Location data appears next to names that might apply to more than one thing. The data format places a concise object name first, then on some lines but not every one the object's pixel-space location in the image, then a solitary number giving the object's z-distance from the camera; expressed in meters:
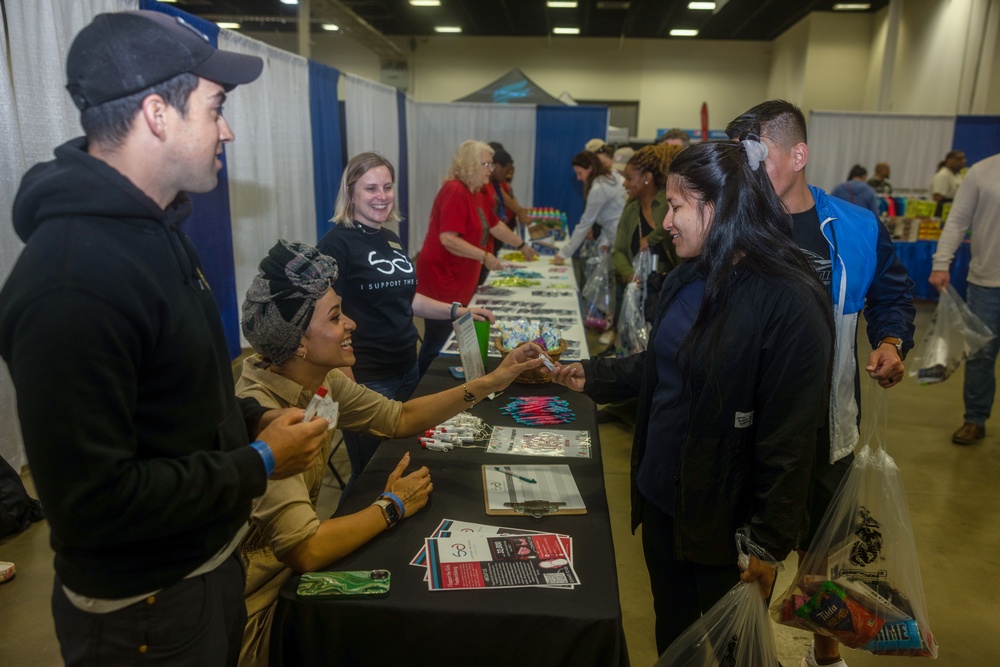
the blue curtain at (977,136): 9.22
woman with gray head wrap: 1.31
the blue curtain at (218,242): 4.02
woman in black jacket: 1.32
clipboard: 1.56
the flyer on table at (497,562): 1.30
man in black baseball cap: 0.82
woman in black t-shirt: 2.41
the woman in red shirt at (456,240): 3.69
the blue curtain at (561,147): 10.54
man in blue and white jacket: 1.75
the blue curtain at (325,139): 6.07
